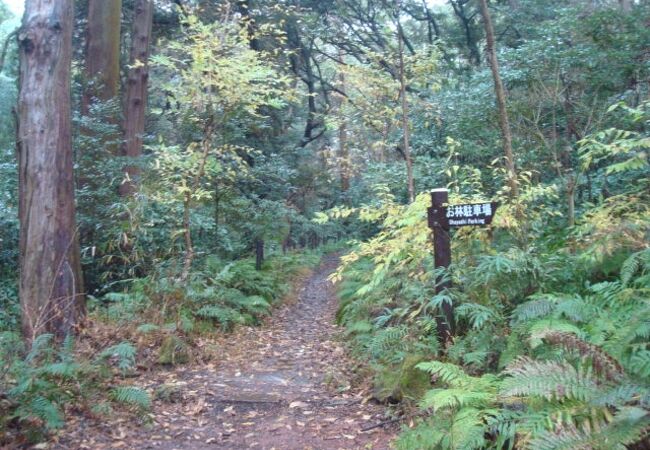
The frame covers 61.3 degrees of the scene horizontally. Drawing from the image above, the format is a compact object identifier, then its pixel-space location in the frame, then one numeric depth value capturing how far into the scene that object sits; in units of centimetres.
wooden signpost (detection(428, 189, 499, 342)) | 553
